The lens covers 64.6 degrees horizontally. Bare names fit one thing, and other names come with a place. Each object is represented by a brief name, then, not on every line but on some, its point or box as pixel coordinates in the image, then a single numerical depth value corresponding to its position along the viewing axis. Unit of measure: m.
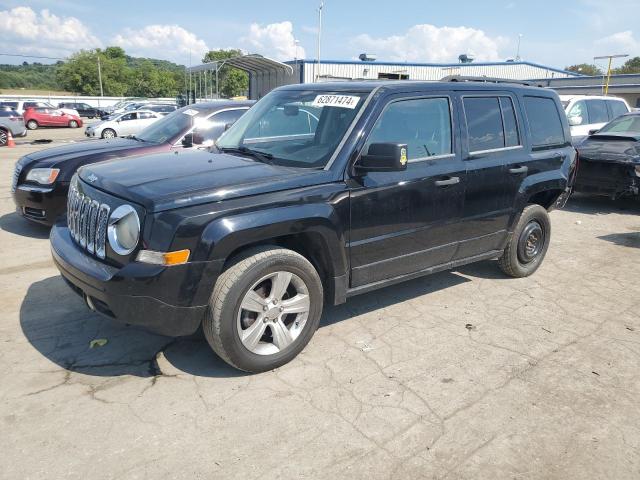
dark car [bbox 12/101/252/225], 6.26
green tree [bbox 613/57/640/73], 83.50
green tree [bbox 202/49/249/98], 95.15
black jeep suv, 3.00
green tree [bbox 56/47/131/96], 88.25
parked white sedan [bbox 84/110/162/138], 21.34
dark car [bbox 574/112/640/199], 8.45
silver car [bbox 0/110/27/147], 18.64
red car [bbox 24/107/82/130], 30.18
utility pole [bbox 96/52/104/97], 80.97
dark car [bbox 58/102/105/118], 43.78
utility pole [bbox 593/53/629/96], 21.78
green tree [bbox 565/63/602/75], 89.12
